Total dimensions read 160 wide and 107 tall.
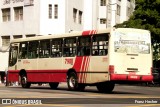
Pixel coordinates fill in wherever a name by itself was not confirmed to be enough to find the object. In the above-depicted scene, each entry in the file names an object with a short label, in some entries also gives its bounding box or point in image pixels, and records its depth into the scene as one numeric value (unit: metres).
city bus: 24.34
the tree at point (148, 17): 43.59
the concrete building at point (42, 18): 54.88
